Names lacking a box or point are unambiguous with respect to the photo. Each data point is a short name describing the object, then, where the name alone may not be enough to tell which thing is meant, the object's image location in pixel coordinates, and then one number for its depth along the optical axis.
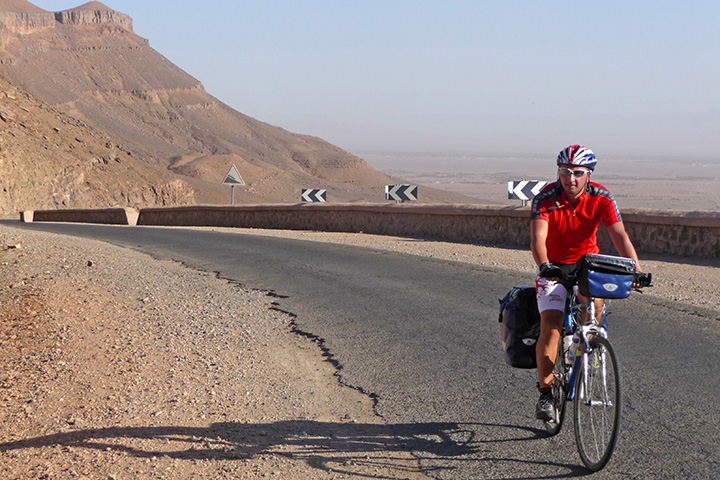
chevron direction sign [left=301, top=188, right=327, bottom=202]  30.41
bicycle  4.48
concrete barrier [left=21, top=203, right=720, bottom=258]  15.03
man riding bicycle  4.89
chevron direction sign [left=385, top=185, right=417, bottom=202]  23.70
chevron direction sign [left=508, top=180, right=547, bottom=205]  19.66
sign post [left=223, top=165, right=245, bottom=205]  29.06
